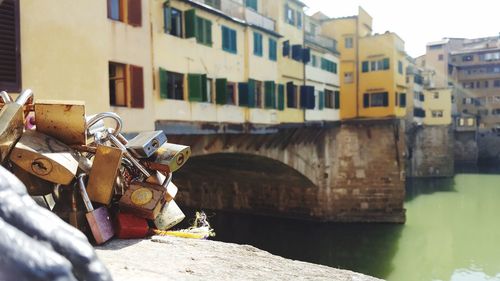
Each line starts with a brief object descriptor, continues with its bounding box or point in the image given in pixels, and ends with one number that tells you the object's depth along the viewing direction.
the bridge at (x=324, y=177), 24.91
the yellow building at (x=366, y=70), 27.47
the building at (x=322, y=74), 23.66
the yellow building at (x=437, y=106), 45.59
